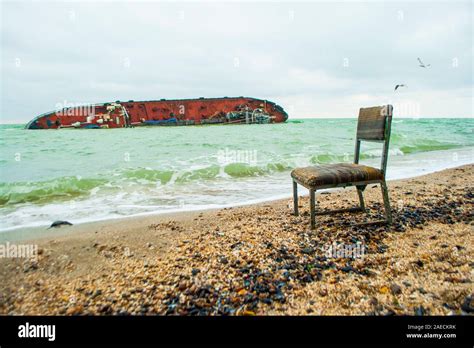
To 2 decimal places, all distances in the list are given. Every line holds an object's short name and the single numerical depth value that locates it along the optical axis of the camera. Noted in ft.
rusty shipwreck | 161.07
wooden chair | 10.59
